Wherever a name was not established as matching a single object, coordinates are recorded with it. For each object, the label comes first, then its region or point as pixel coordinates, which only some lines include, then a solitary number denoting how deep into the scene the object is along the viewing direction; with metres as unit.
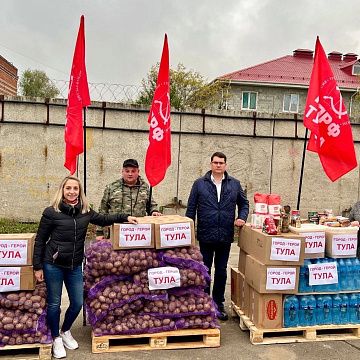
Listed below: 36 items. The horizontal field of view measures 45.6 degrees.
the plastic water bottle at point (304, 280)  4.72
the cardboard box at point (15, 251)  4.19
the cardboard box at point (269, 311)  4.63
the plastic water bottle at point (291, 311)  4.68
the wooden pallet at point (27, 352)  4.14
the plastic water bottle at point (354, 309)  4.84
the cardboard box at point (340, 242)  4.80
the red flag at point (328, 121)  5.27
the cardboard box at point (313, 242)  4.75
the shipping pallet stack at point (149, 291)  4.34
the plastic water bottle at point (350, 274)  4.83
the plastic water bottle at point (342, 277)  4.82
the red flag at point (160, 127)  5.31
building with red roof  29.91
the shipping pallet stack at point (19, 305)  4.14
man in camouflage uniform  5.12
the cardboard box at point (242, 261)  5.27
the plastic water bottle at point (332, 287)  4.76
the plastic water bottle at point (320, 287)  4.73
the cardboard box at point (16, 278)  4.15
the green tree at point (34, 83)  36.28
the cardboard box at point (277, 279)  4.57
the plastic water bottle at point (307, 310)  4.73
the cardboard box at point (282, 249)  4.56
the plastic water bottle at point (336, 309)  4.80
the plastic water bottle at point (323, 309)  4.76
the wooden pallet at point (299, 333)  4.61
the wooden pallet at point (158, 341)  4.31
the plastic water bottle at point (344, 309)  4.81
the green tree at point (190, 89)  23.56
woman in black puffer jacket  4.12
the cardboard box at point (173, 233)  4.45
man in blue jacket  5.19
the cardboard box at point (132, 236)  4.38
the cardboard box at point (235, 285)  5.41
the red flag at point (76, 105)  5.01
